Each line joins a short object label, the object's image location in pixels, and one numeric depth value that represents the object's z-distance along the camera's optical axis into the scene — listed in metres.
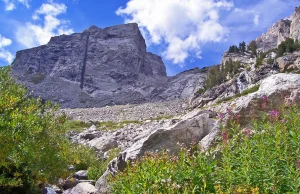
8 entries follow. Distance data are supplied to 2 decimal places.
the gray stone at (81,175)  15.05
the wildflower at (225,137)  5.11
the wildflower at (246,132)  5.29
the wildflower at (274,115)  4.99
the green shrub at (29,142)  6.26
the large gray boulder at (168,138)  10.35
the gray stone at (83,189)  10.56
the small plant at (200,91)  86.05
